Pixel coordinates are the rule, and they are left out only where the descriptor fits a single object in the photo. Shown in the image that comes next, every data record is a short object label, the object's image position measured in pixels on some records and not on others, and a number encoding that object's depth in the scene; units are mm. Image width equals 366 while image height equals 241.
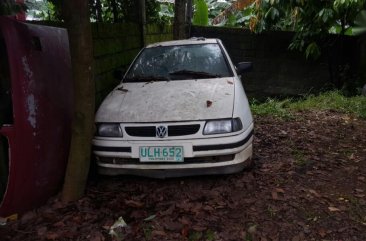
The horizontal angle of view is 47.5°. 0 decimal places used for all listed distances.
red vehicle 3270
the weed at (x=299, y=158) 4627
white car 3812
